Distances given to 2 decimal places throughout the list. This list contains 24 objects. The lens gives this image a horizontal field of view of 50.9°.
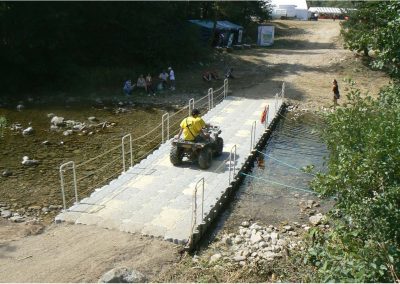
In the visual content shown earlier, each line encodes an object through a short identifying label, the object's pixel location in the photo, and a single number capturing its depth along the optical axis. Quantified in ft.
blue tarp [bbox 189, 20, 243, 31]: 128.16
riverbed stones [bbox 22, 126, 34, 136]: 57.40
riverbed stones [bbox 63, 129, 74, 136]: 57.89
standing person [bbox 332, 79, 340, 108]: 70.00
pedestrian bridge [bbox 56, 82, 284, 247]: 30.55
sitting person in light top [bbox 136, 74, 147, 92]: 81.41
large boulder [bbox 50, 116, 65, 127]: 61.93
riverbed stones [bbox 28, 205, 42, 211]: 36.19
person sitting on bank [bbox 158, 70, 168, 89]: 83.51
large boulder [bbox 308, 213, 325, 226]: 35.24
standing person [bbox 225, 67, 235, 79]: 89.62
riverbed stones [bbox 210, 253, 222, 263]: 28.04
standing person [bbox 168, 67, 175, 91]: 82.58
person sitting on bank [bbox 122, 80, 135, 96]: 79.71
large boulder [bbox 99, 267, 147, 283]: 23.00
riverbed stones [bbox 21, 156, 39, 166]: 46.16
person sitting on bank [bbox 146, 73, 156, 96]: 80.79
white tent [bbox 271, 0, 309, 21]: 213.79
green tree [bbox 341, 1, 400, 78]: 28.07
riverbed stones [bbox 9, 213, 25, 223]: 33.32
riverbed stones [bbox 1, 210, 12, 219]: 34.10
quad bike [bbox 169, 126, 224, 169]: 40.52
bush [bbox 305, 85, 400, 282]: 17.85
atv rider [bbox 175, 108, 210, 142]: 40.11
